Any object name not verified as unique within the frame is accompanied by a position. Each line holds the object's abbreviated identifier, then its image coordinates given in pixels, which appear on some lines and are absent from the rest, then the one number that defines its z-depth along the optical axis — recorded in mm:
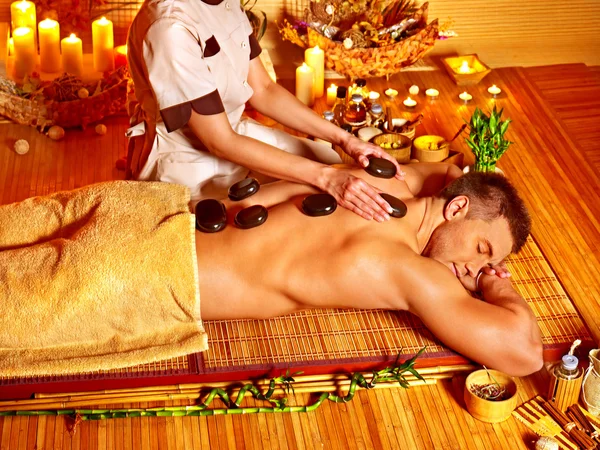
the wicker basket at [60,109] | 4184
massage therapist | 2951
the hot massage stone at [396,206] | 2857
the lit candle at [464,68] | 4707
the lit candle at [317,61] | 4387
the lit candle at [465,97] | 4496
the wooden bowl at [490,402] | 2818
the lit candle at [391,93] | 4520
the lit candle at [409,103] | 4430
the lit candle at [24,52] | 4320
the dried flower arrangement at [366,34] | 4359
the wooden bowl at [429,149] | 3777
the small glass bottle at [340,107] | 4094
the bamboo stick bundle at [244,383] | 2871
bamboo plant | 3527
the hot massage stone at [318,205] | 2832
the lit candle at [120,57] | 4406
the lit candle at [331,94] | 4391
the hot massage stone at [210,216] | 2855
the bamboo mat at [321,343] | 2891
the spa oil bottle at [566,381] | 2846
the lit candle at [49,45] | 4375
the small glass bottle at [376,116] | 3936
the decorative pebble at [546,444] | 2727
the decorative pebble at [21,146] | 4062
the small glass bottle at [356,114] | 3971
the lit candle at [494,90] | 4586
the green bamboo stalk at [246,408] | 2832
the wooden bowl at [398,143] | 3684
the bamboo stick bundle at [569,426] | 2785
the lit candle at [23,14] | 4469
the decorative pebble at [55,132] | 4164
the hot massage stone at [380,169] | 3033
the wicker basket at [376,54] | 4348
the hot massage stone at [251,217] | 2828
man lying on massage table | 2750
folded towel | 2707
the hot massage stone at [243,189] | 2965
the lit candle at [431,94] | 4531
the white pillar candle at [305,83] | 4355
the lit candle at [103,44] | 4395
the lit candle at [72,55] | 4332
